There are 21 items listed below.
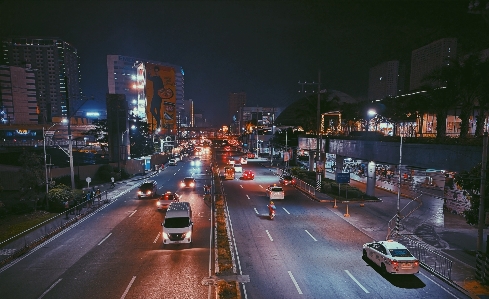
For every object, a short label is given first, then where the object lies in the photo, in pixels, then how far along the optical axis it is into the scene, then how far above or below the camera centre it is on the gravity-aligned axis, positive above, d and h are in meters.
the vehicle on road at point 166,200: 31.48 -6.79
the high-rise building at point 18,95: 118.06 +13.81
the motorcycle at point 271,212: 27.44 -6.88
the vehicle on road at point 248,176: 52.97 -7.32
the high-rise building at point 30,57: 188.93 +44.96
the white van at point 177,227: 20.17 -6.10
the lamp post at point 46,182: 29.84 -4.87
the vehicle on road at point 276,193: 35.75 -6.85
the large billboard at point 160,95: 137.88 +16.08
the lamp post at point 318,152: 40.57 -2.58
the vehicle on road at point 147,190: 37.03 -6.88
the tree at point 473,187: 16.73 -2.90
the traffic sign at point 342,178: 34.75 -4.99
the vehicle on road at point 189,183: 44.41 -7.15
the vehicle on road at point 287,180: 47.84 -7.23
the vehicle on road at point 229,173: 53.59 -6.98
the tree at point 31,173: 30.05 -3.97
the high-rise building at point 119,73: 187.62 +34.58
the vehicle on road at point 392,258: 15.75 -6.40
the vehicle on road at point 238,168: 61.96 -7.08
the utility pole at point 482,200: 15.14 -3.25
